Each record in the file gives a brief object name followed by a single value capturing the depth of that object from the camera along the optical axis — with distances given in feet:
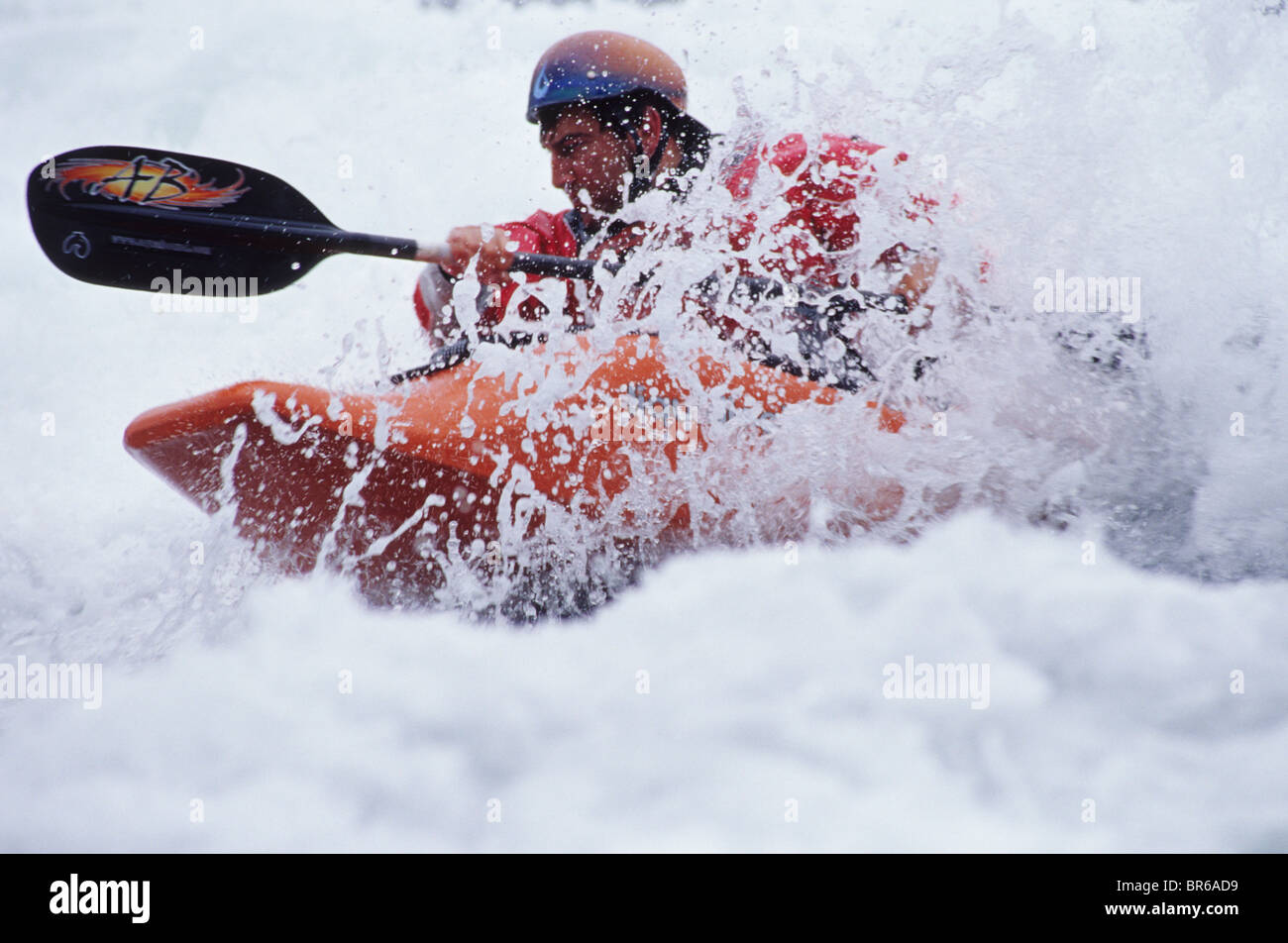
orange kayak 19.67
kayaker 20.03
